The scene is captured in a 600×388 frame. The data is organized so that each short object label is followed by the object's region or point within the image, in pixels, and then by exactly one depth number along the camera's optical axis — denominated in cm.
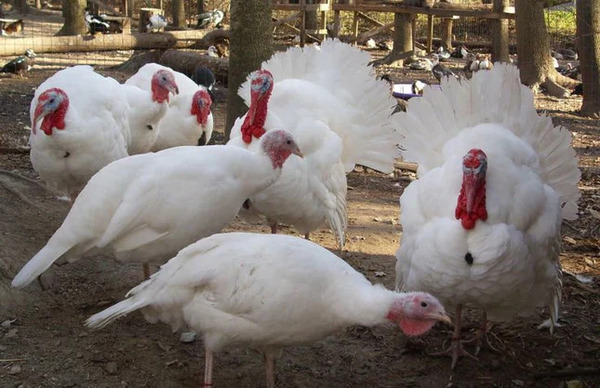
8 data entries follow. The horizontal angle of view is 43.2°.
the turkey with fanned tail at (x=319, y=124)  564
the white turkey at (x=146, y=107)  673
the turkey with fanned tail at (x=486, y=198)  420
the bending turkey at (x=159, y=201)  445
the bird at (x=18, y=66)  1377
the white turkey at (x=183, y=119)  780
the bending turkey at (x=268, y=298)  363
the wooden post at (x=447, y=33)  2038
